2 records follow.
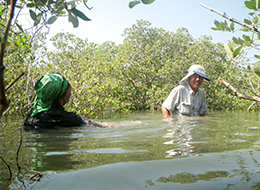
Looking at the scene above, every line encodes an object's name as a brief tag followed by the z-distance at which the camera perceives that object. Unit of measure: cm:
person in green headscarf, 346
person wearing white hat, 565
